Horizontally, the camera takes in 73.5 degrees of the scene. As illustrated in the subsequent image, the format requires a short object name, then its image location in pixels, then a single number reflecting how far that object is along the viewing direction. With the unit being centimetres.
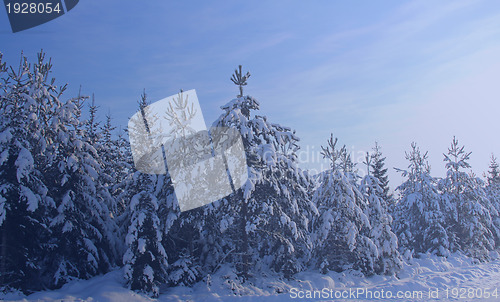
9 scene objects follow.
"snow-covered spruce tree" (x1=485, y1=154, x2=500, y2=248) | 3325
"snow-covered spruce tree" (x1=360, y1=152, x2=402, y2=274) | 1895
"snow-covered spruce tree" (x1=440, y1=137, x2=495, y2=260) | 2778
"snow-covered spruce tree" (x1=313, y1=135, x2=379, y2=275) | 1808
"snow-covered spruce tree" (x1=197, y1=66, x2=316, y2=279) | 1499
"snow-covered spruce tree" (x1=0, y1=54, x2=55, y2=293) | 1307
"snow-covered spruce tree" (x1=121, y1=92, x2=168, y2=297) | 1348
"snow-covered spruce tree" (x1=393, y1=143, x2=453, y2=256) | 2700
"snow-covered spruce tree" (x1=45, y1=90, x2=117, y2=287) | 1465
